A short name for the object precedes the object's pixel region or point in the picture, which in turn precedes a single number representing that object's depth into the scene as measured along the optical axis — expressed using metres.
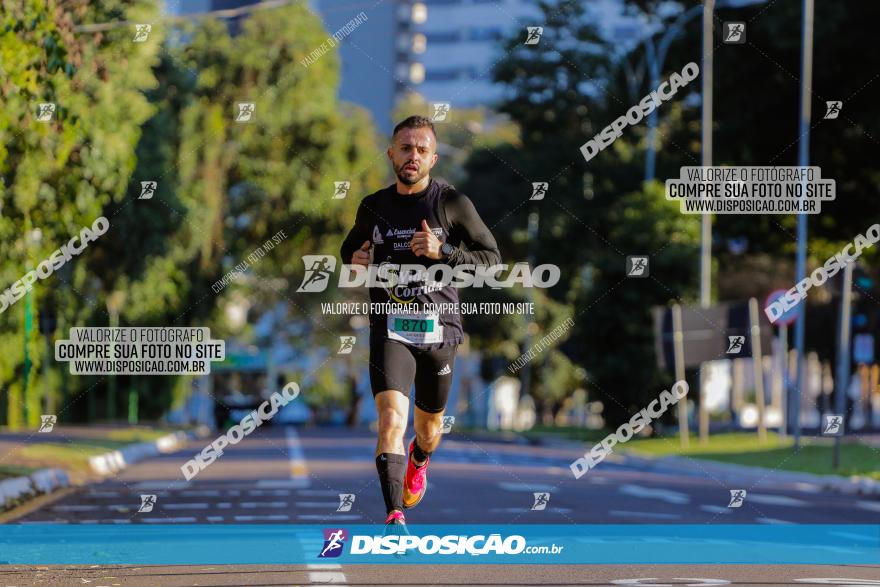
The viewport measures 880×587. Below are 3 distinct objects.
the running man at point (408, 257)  9.66
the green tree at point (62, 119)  15.26
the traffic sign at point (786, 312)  32.91
